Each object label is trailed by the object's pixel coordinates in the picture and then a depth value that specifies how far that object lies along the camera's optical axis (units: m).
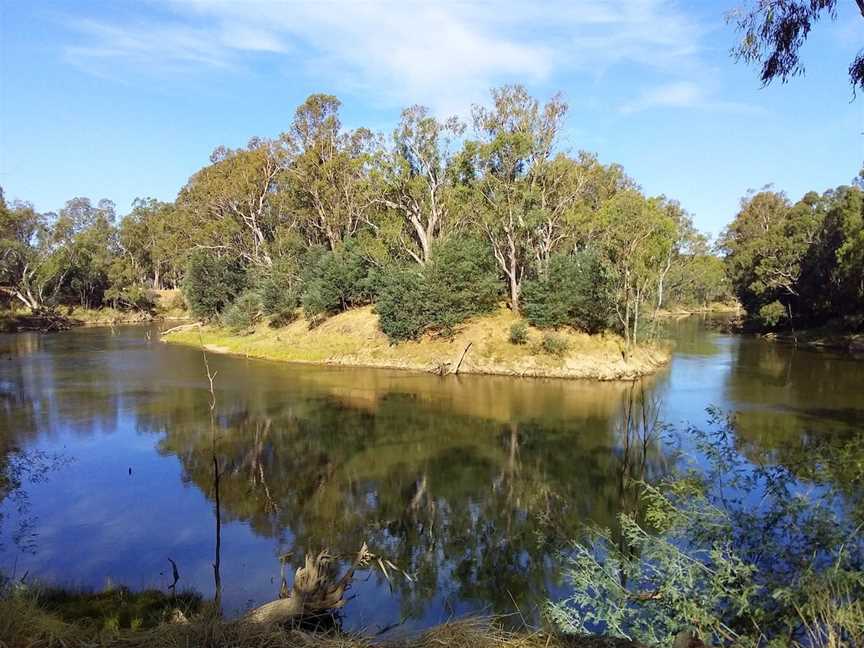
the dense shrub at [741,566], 6.29
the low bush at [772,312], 58.19
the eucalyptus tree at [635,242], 35.03
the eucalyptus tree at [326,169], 55.06
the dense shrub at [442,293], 41.53
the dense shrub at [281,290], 53.56
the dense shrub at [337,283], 50.09
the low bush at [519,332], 39.16
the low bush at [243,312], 56.06
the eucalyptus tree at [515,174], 41.91
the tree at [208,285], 61.44
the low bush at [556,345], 37.78
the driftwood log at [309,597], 8.24
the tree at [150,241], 84.62
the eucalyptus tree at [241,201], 60.03
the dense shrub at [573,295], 38.59
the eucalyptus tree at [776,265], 56.44
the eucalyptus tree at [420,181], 45.78
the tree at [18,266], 70.44
